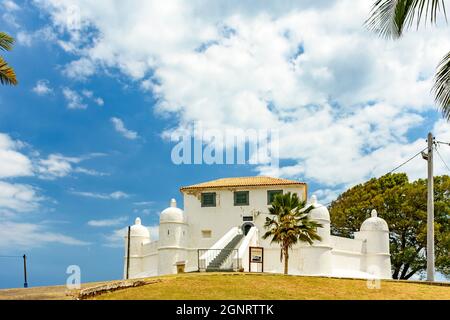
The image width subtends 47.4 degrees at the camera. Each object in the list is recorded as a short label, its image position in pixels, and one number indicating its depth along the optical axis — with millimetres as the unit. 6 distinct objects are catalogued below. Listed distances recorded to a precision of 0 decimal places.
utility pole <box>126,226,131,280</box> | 38091
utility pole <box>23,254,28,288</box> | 40281
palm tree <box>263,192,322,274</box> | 28031
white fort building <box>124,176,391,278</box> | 34094
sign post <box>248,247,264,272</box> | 29203
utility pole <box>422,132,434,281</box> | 25609
